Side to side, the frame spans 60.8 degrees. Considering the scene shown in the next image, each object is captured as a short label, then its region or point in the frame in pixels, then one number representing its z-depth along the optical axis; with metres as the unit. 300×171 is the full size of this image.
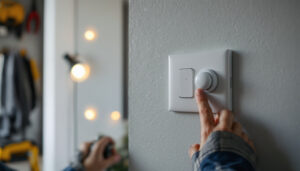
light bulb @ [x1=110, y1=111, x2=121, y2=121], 2.03
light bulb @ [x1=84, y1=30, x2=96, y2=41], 2.06
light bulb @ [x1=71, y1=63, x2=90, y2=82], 2.01
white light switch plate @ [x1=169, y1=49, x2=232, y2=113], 0.39
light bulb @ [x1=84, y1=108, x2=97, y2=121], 2.05
